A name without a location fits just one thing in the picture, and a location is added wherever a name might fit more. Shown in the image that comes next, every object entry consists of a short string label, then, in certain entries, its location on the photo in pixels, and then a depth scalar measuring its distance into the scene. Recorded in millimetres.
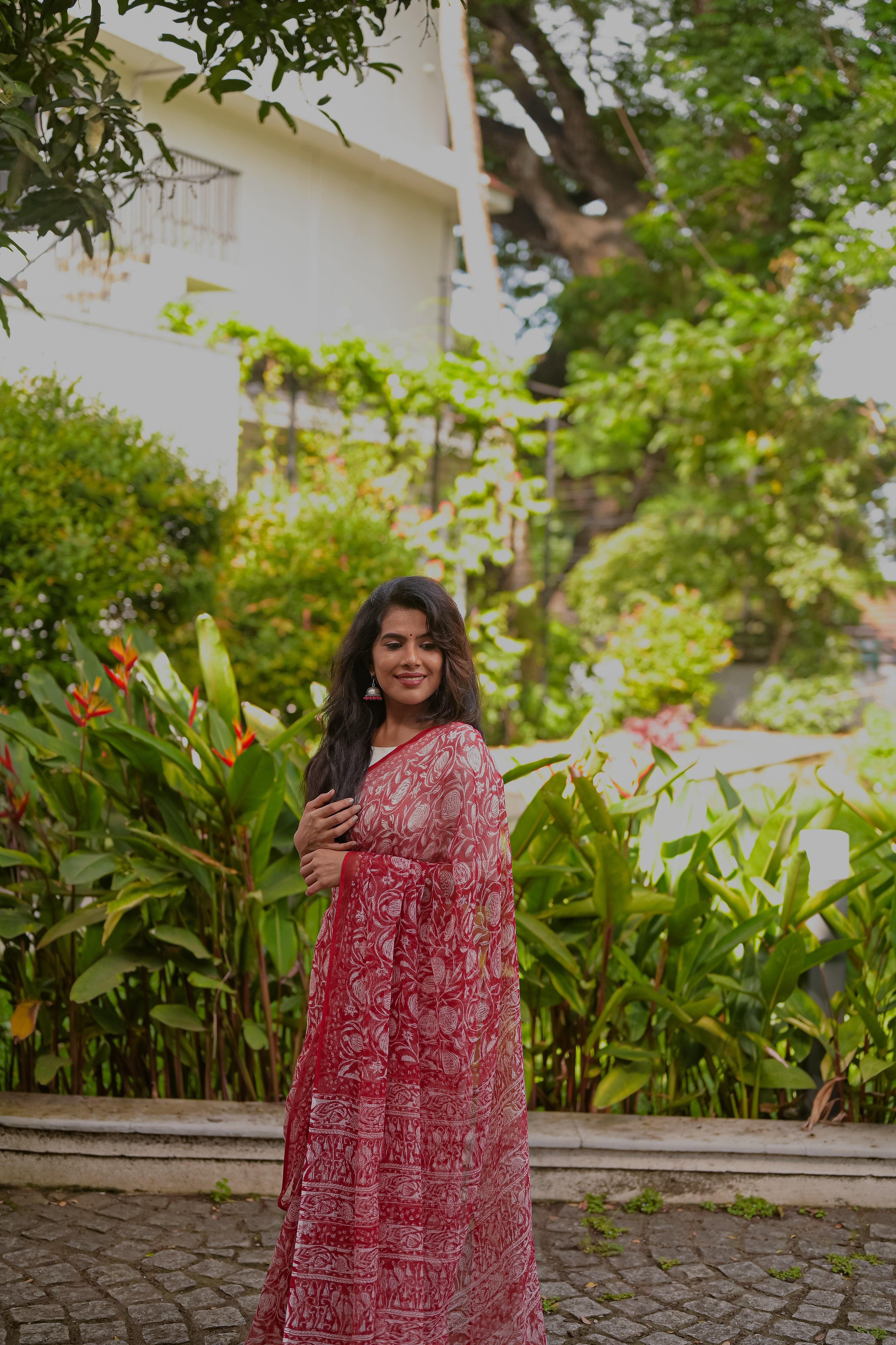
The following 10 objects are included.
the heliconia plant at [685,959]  3119
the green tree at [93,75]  2504
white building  8164
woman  2010
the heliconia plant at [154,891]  3096
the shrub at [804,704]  13758
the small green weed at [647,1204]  3029
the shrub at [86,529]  5355
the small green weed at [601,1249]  2818
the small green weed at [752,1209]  3006
